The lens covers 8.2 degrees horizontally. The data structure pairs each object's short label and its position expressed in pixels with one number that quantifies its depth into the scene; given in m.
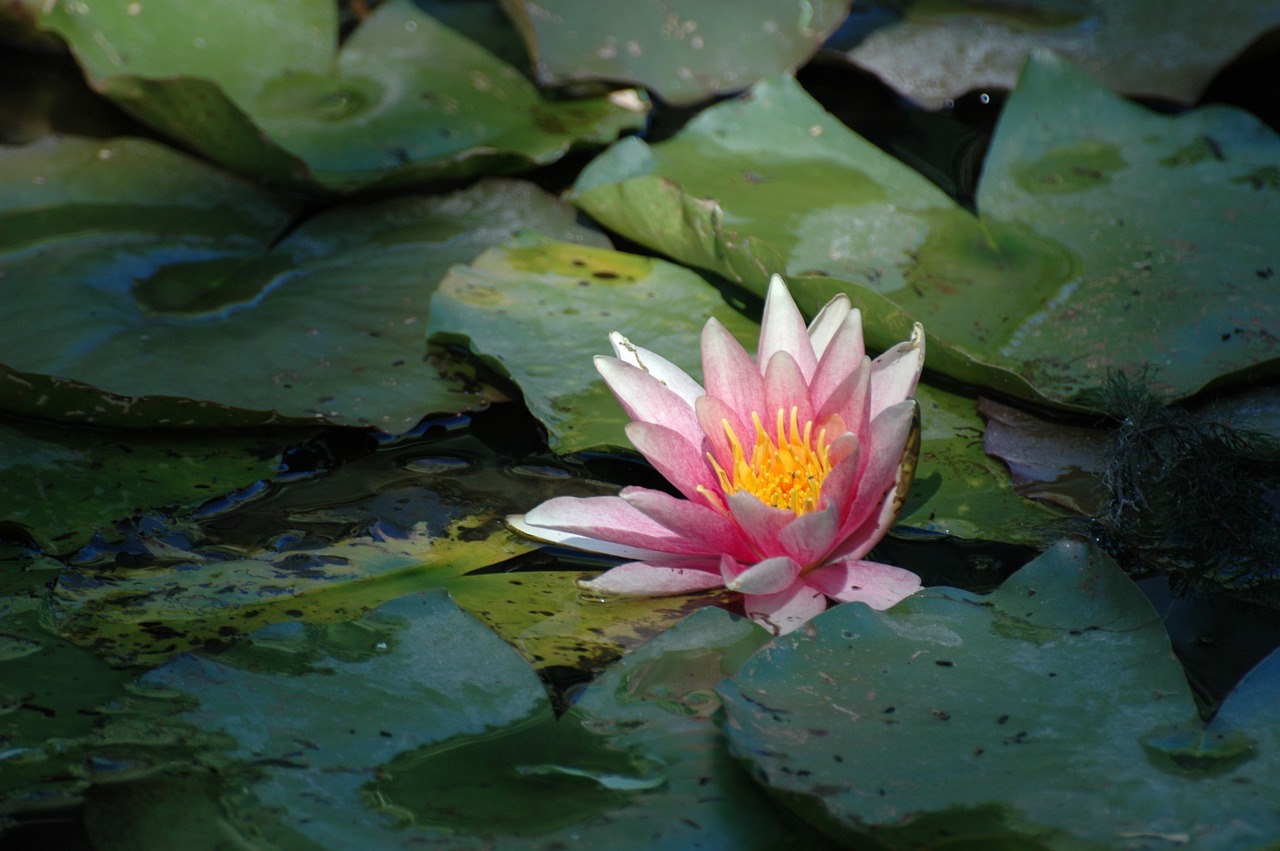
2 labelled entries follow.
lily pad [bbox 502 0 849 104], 2.70
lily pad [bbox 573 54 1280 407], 2.53
